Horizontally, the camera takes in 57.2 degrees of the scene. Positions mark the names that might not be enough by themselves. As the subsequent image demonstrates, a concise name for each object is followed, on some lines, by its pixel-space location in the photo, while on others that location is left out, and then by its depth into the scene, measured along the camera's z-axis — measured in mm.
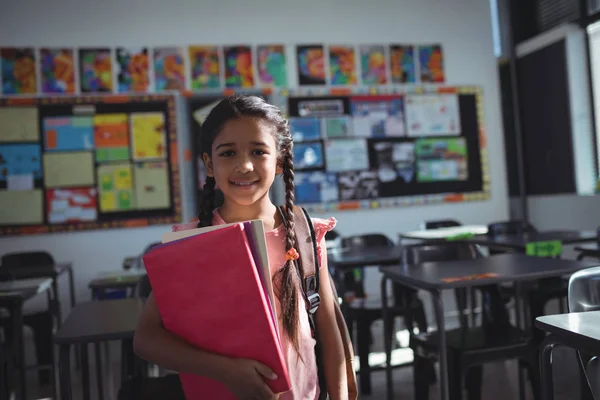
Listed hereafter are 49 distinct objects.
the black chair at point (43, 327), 3049
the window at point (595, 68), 4973
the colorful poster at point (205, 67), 5090
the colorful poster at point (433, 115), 5484
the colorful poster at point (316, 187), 5266
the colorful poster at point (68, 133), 4824
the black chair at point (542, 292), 2754
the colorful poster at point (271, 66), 5230
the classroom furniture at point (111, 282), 2857
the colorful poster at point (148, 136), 4957
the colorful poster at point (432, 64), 5555
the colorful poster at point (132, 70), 4969
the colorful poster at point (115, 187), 4891
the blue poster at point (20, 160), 4738
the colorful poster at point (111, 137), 4898
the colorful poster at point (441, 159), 5492
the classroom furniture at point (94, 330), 1549
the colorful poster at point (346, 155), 5328
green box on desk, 2867
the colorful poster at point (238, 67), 5164
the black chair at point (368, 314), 2727
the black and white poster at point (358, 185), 5340
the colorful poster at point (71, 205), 4801
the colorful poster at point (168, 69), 5023
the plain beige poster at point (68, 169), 4812
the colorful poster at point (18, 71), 4785
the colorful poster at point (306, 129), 5270
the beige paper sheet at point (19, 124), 4762
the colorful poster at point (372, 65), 5430
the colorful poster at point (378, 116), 5387
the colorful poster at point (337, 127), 5328
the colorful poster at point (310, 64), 5297
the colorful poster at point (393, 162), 5410
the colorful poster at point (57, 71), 4836
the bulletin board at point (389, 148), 5297
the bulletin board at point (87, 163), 4762
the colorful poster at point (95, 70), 4902
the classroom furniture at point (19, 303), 2379
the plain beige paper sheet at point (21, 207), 4734
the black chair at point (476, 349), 1901
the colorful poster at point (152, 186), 4953
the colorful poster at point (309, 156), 5281
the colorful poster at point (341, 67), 5367
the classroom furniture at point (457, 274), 1899
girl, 1022
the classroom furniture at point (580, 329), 1057
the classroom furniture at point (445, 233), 3811
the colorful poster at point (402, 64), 5484
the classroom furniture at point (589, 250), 2994
